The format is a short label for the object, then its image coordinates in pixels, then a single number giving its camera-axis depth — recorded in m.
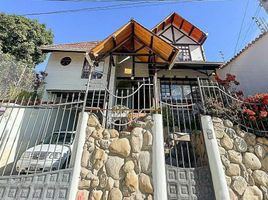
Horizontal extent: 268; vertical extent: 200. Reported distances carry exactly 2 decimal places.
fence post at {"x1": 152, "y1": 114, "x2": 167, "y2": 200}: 4.05
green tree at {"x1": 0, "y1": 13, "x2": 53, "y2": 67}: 16.25
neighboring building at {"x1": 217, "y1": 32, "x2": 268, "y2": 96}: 8.13
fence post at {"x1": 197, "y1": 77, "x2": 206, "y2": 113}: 5.26
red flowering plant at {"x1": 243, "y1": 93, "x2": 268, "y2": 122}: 5.19
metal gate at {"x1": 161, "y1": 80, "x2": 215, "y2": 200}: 4.21
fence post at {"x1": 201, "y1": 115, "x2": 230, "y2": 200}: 4.09
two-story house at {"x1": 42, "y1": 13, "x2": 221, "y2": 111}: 10.86
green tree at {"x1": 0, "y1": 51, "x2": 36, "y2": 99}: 8.17
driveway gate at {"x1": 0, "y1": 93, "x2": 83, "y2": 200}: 3.90
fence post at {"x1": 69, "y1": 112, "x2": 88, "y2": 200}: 3.99
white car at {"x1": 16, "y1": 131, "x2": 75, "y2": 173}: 4.98
